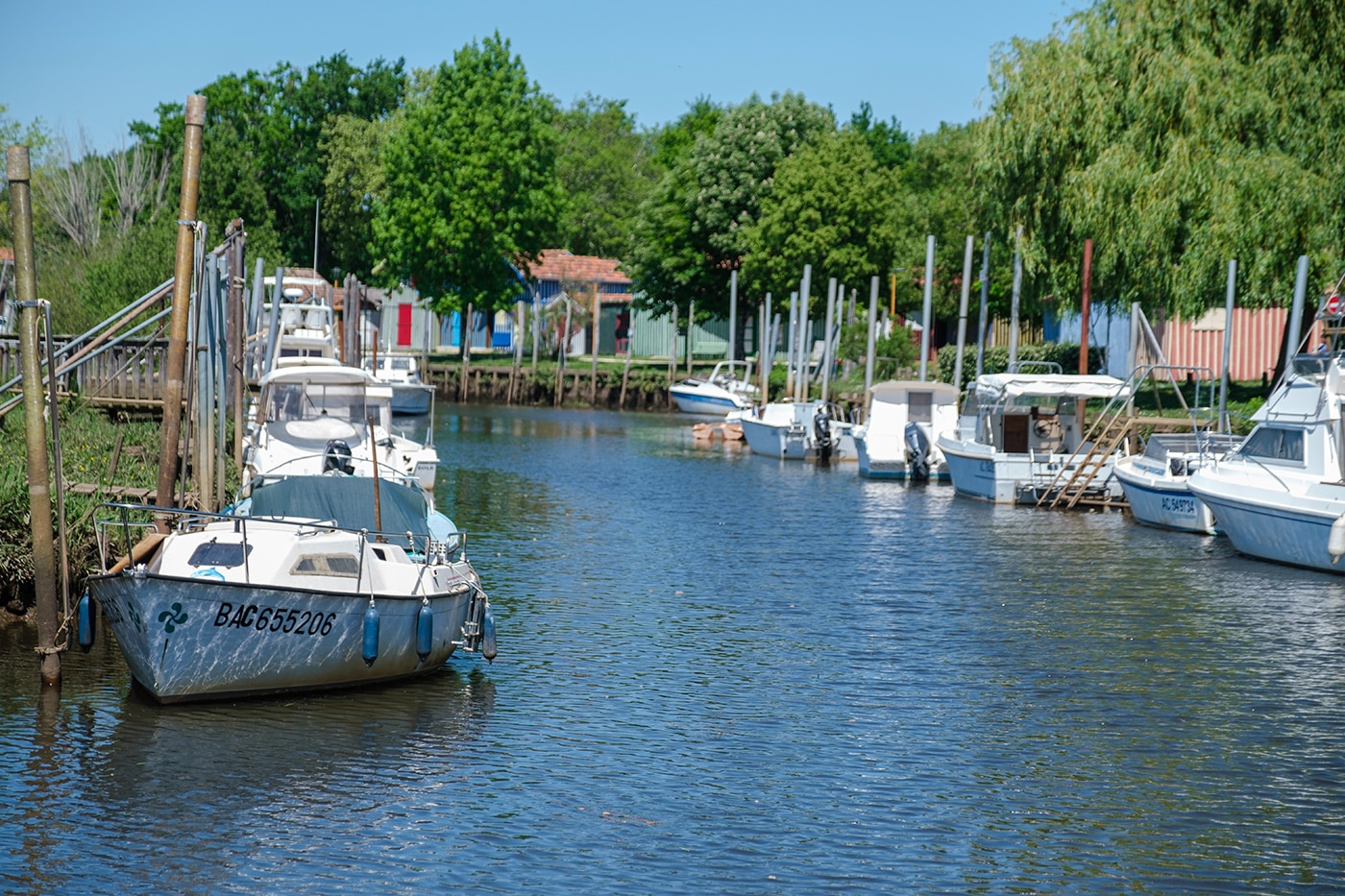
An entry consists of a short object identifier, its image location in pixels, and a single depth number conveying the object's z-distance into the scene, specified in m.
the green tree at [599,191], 111.06
